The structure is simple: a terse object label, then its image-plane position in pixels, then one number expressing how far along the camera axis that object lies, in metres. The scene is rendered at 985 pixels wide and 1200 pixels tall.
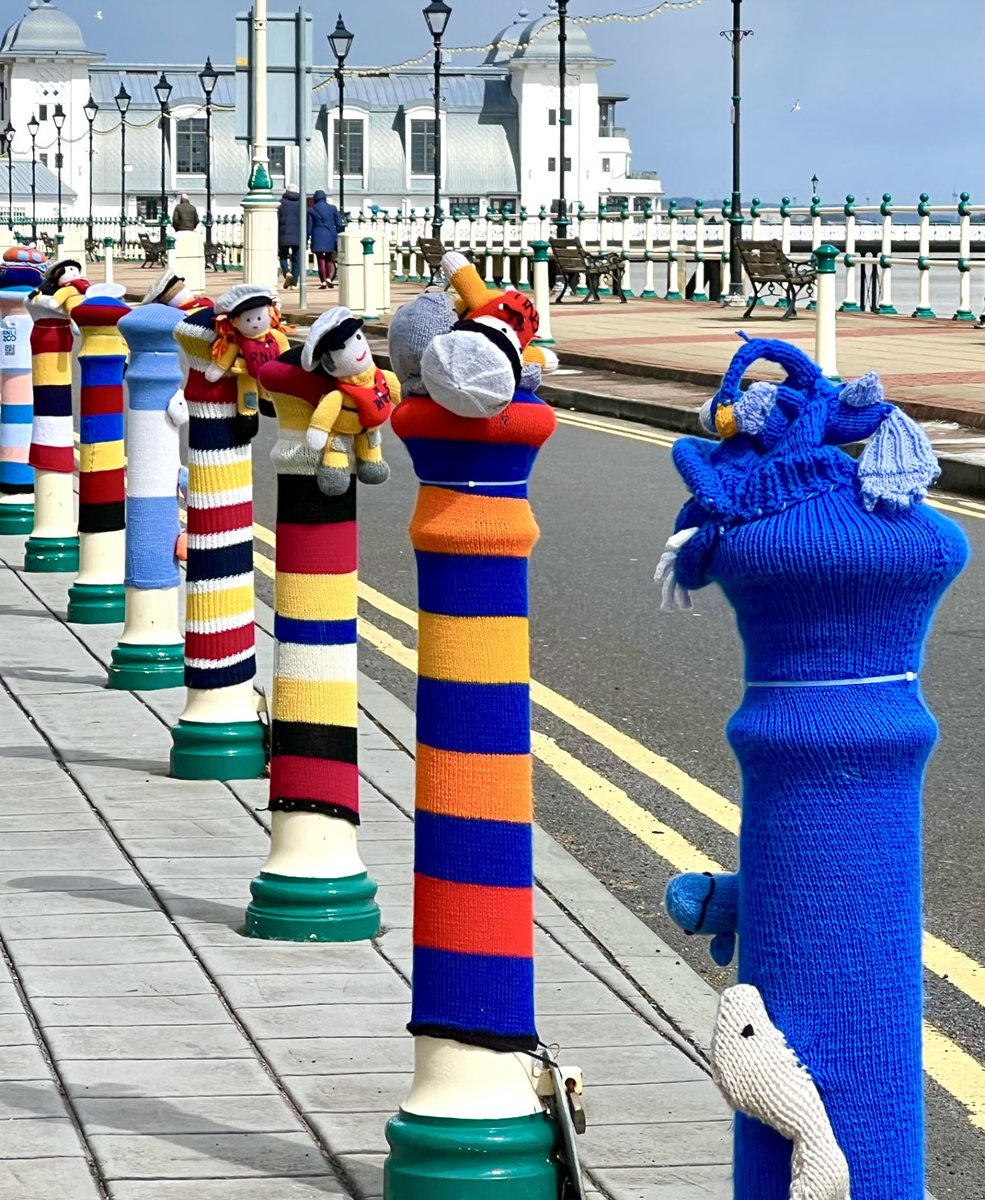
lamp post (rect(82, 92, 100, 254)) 96.65
